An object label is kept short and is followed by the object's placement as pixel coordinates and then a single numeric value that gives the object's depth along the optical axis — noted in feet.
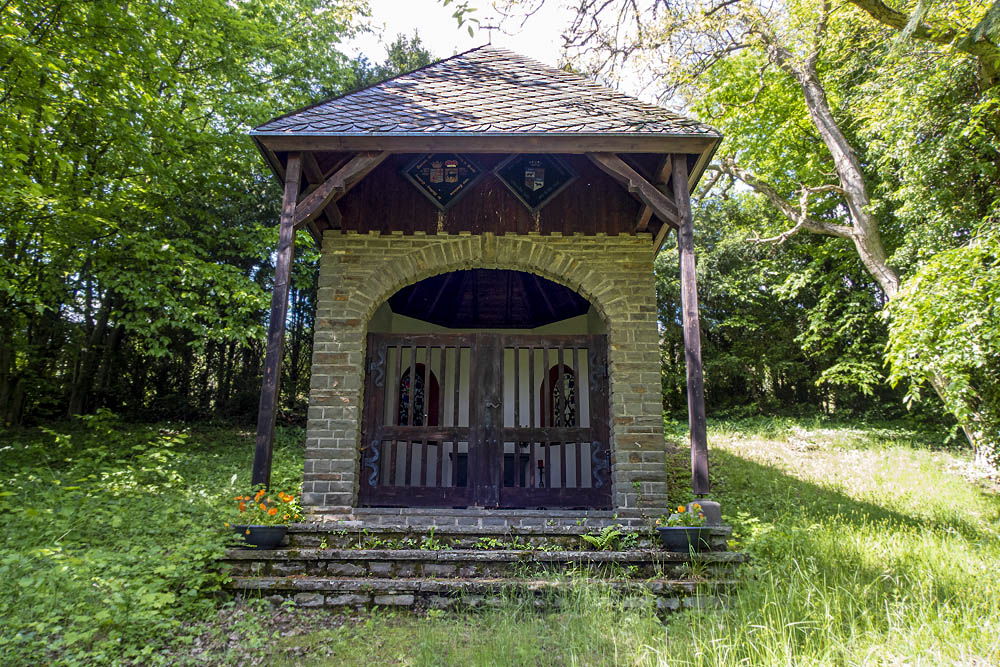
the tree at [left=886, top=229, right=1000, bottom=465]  20.86
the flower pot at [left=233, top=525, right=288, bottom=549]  13.78
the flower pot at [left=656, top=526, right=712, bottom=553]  13.71
